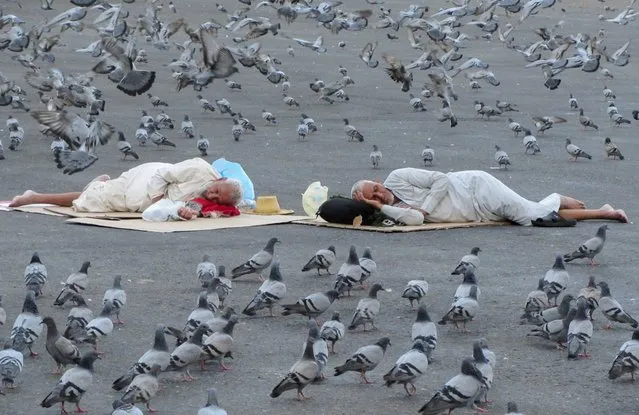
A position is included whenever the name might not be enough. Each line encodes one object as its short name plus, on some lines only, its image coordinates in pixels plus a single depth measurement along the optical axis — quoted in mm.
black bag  13984
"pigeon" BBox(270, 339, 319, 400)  7984
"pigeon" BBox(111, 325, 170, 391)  8023
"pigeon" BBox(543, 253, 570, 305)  10461
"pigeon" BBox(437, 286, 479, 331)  9680
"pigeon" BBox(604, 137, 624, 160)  19906
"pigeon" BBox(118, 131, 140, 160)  19703
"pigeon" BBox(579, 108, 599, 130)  23766
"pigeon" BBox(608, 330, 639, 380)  8359
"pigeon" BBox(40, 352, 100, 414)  7605
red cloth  14367
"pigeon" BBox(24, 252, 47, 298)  10617
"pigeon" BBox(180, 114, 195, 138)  22312
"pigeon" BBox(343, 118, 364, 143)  21984
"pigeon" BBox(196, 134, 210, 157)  20266
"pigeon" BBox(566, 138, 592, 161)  19719
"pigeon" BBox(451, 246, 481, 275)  11500
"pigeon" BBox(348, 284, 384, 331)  9758
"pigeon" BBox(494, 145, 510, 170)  18812
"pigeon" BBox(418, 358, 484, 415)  7586
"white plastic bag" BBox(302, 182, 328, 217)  14656
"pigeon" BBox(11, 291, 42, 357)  8711
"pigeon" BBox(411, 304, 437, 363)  8914
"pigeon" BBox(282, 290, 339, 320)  9938
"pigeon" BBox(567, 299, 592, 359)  8961
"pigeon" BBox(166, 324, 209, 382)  8305
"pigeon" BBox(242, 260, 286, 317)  10156
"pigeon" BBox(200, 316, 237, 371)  8586
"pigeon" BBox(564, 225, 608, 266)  12141
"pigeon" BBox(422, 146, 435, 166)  19281
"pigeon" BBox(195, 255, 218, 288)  10984
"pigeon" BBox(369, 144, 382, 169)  19203
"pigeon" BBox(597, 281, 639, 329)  9812
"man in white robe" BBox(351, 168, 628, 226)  13961
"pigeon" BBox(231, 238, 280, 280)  11359
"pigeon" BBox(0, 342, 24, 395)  8023
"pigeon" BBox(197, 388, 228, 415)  7176
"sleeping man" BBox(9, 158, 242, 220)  14219
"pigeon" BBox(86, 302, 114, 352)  9062
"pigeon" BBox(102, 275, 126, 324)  9867
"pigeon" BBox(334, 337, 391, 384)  8359
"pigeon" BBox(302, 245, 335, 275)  11609
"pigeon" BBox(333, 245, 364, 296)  10828
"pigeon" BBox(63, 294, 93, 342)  8969
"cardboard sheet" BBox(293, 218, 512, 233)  13797
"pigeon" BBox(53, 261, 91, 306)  10320
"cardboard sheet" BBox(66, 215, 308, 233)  13664
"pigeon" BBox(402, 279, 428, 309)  10406
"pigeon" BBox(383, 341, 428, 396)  8047
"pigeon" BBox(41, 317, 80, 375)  8430
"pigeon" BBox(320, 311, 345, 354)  9133
